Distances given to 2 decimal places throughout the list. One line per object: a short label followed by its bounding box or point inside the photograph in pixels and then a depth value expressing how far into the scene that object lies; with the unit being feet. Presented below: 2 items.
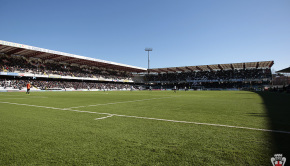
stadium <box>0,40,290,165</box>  7.68
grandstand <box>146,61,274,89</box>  184.03
